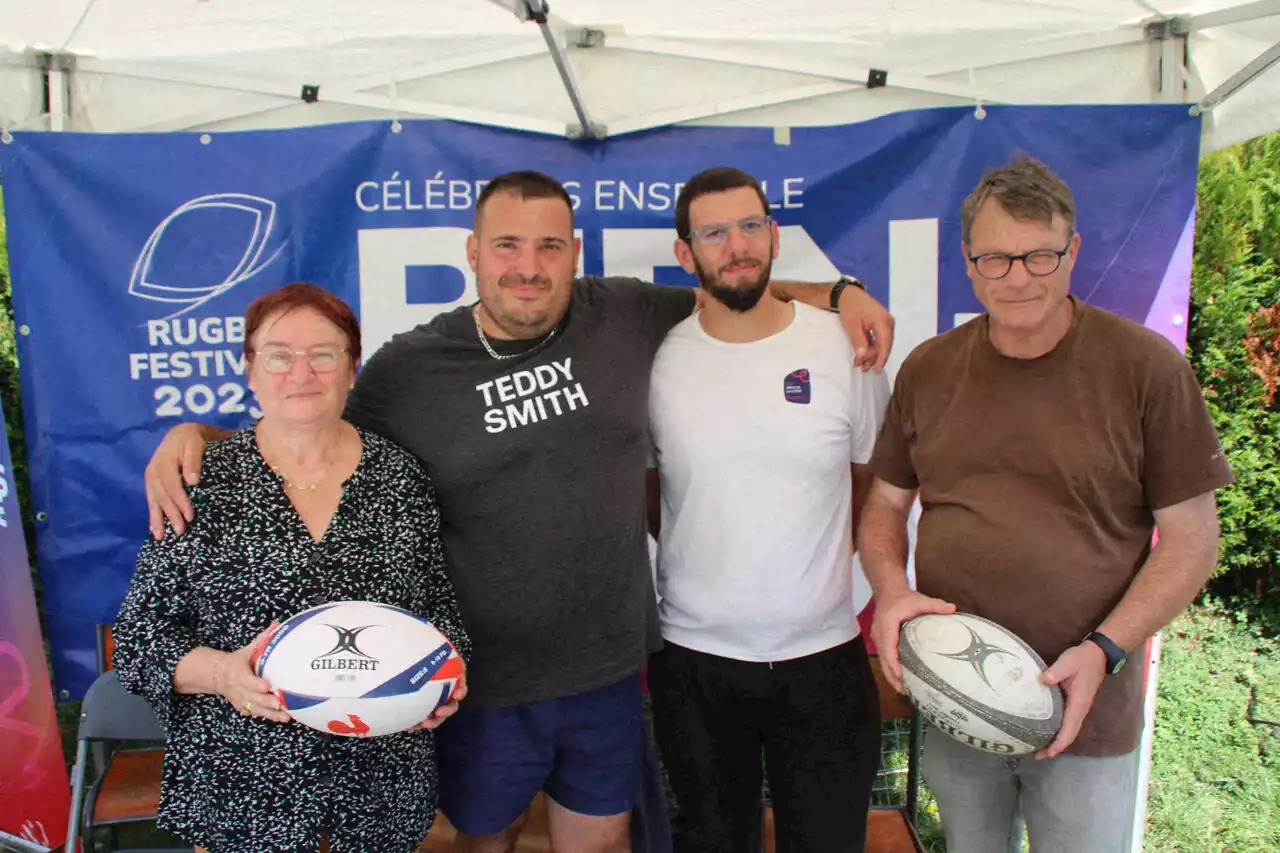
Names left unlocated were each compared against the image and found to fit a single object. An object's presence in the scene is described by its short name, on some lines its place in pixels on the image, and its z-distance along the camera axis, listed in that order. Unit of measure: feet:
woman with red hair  5.15
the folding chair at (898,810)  8.34
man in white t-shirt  6.40
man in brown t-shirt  5.33
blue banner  9.06
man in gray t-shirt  6.22
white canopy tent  8.27
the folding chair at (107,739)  8.25
